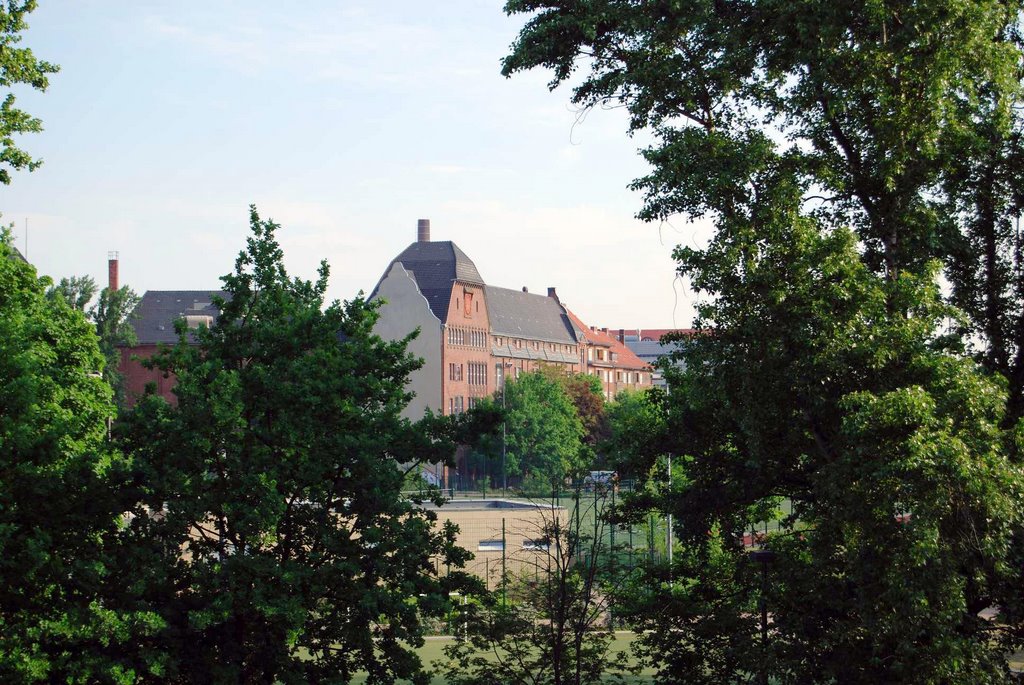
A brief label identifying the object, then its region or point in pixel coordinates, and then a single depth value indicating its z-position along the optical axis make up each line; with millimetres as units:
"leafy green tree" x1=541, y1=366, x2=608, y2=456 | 113062
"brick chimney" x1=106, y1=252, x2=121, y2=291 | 113562
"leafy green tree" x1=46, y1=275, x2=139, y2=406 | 99812
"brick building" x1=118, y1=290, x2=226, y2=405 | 105875
